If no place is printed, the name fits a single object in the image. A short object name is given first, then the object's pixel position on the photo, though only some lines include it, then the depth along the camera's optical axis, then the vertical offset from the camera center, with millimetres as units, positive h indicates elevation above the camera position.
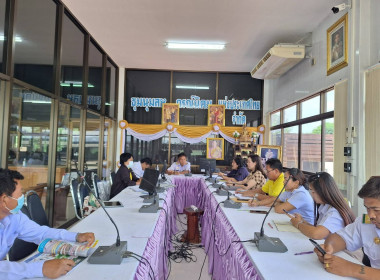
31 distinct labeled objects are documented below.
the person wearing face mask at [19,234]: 1063 -501
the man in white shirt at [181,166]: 5578 -442
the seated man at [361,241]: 1095 -460
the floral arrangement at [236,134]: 6262 +349
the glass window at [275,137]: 5969 +299
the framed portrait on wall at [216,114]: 6547 +867
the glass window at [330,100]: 3776 +773
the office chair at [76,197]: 2614 -563
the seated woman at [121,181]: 3580 -514
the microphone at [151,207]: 2174 -541
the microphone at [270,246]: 1361 -524
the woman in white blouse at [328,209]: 1523 -360
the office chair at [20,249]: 1454 -649
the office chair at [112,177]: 3918 -514
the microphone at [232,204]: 2339 -526
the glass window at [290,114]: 5152 +766
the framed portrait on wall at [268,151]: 5473 -50
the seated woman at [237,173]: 4598 -463
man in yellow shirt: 2701 -304
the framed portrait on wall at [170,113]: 6520 +857
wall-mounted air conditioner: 4230 +1607
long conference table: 1161 -575
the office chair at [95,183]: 3162 -493
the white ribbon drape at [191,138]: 6477 +218
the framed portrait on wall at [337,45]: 3270 +1456
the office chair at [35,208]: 1717 -463
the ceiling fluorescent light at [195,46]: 4824 +1962
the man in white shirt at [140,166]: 4414 -411
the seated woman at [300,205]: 2061 -452
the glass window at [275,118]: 5953 +755
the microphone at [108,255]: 1205 -538
